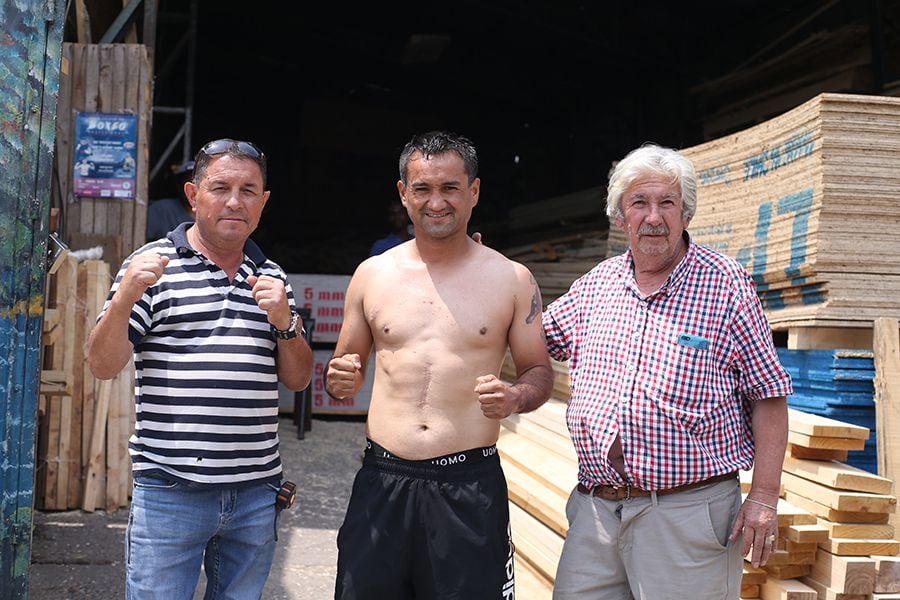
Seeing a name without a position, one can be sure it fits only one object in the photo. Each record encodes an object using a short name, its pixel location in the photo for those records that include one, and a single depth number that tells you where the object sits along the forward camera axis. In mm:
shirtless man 2801
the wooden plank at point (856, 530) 3252
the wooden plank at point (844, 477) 3309
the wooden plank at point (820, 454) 3543
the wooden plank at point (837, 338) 4441
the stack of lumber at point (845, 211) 4332
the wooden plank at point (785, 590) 3145
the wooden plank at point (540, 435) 4780
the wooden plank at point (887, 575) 3133
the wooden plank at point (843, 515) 3277
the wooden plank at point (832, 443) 3455
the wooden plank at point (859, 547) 3191
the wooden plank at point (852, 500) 3258
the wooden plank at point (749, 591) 3287
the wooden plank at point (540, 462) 4406
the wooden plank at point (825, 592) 3137
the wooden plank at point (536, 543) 4090
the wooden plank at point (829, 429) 3438
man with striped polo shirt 2738
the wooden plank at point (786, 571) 3264
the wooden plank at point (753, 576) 3270
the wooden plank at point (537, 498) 4215
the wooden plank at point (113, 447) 5965
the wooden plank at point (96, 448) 5910
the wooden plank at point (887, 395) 4086
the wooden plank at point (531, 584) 4062
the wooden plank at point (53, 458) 5848
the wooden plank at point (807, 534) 3193
